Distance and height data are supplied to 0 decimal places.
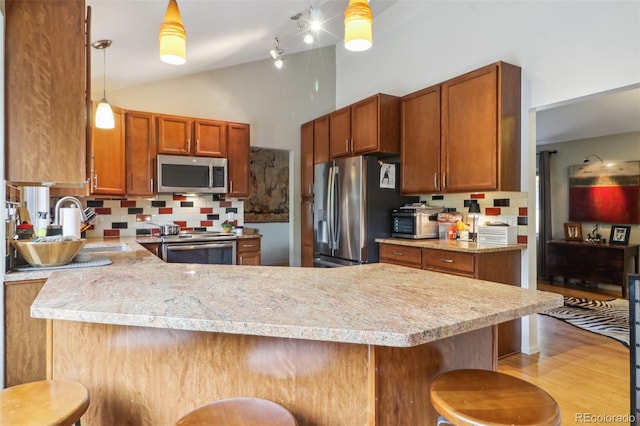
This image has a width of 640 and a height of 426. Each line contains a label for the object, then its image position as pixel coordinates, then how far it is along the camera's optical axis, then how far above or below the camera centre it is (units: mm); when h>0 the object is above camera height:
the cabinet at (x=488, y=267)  2893 -451
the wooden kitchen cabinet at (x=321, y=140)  4742 +908
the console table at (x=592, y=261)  5117 -731
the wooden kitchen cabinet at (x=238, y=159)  4473 +625
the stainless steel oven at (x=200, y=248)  3820 -388
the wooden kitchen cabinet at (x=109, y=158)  3750 +532
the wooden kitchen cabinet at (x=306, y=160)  5051 +692
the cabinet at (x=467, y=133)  2988 +669
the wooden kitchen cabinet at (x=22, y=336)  1776 -594
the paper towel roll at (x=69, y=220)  2771 -64
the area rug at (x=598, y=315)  3636 -1157
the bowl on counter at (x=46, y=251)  1893 -204
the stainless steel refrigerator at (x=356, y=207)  3826 +41
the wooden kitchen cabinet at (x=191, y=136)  4094 +836
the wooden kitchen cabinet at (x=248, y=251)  4246 -454
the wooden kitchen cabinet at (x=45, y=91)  1804 +590
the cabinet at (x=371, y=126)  3889 +906
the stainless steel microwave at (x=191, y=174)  4047 +406
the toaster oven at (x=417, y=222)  3656 -110
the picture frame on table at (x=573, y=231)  5789 -320
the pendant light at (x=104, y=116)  2982 +754
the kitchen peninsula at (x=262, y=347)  1071 -452
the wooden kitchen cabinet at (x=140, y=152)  3924 +617
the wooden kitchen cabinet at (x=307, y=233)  5004 -307
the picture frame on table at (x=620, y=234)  5289 -342
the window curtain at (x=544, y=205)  6184 +86
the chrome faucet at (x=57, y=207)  2762 +33
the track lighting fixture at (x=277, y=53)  3845 +1614
